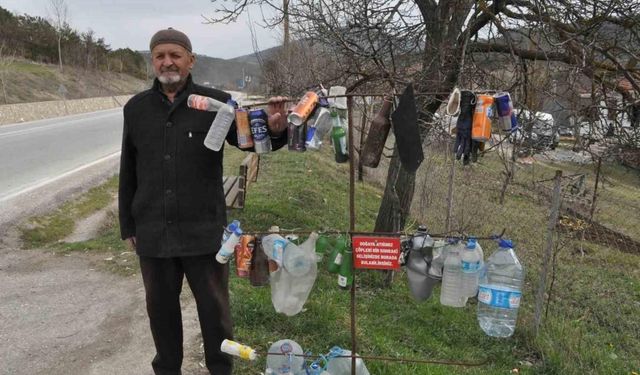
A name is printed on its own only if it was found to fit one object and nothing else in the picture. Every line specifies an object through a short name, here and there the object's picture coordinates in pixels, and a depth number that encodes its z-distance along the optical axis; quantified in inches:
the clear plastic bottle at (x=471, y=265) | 99.0
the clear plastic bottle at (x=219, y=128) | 98.7
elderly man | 105.1
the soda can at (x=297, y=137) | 94.7
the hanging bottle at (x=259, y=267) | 106.6
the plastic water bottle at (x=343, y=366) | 117.8
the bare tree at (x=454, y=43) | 180.2
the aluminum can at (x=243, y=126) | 97.9
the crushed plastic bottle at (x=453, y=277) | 101.2
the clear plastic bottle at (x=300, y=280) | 104.0
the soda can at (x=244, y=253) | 105.3
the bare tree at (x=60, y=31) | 1836.9
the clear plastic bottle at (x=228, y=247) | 100.3
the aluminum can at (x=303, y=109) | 91.5
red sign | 99.7
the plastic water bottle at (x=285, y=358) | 112.5
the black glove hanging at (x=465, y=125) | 96.0
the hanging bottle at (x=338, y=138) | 97.0
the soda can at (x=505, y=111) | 94.6
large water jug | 96.5
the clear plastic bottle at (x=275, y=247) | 103.1
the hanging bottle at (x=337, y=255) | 103.7
